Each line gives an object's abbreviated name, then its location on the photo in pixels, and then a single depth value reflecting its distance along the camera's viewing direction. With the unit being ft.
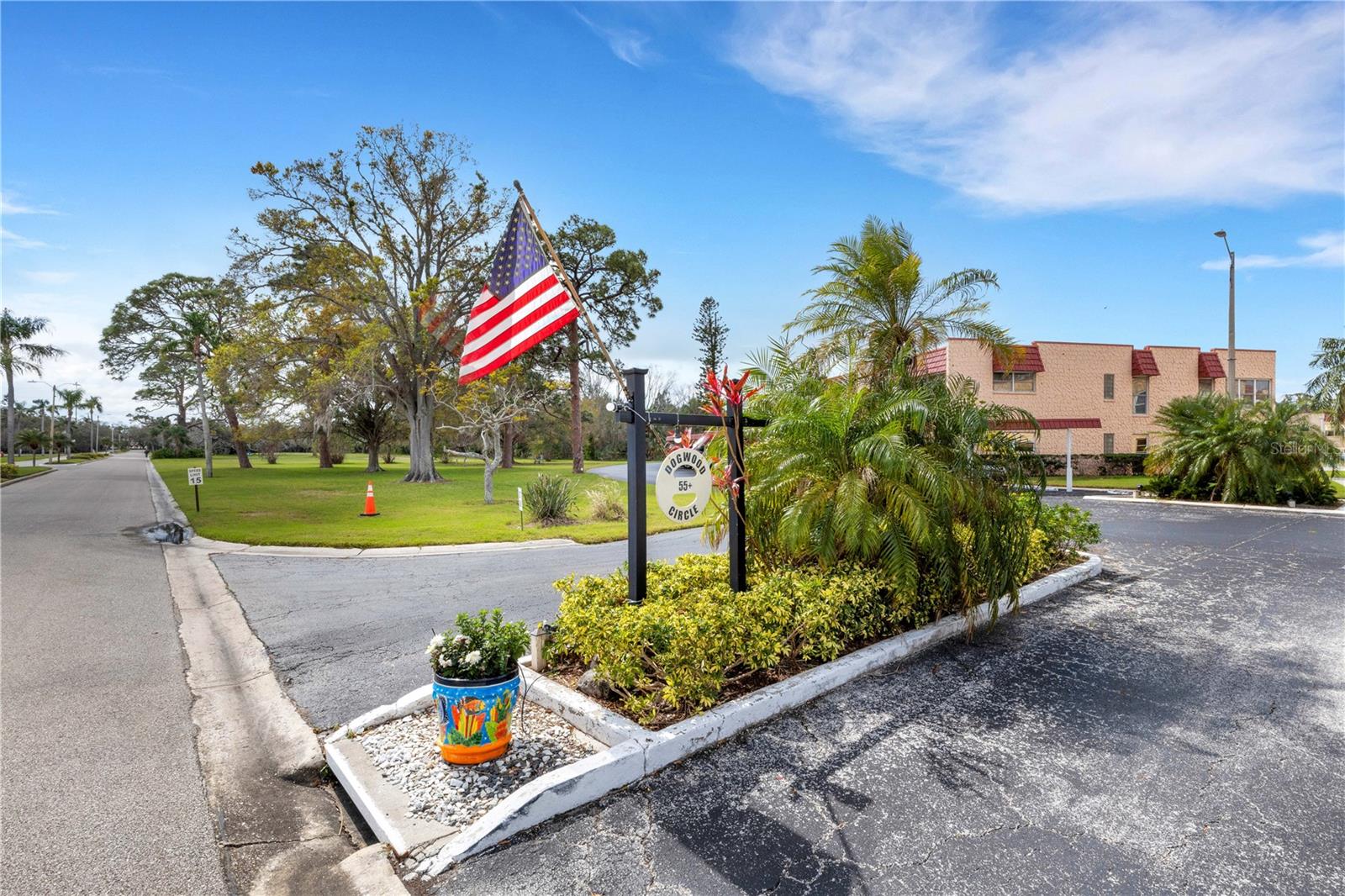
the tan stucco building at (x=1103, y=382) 95.35
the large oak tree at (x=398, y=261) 89.56
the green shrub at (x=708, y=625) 13.61
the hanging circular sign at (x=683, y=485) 16.11
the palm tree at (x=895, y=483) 17.78
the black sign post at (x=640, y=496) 15.58
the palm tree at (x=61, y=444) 238.87
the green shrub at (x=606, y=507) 53.93
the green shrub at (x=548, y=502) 50.78
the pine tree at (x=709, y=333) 167.12
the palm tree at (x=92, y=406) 274.87
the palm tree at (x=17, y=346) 151.74
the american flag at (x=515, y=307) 15.85
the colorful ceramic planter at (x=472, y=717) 11.75
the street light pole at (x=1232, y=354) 68.90
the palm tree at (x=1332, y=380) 77.10
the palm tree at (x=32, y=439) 216.74
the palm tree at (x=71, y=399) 253.85
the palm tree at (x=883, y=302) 36.45
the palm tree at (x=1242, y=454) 56.65
